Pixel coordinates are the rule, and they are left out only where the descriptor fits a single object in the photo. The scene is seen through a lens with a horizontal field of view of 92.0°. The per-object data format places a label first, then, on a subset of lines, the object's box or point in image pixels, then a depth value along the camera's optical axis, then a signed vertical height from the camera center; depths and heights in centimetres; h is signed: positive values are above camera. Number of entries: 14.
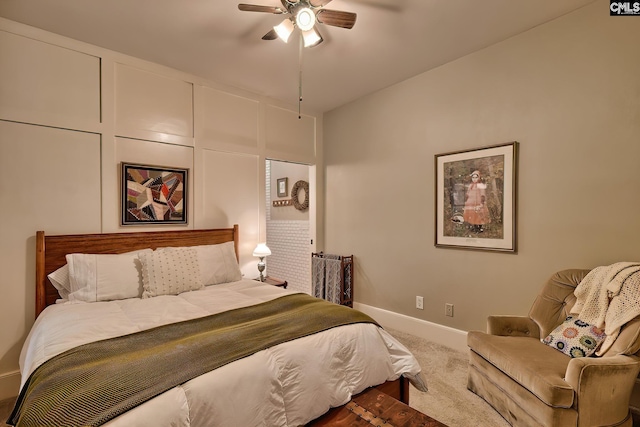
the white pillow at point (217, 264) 295 -53
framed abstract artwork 294 +16
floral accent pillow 188 -81
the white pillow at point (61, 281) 246 -57
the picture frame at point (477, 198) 267 +12
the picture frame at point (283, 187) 540 +42
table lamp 361 -49
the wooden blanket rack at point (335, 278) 405 -92
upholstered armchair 161 -91
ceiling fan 198 +129
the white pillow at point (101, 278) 236 -54
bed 119 -69
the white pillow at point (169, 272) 253 -53
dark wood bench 150 -104
